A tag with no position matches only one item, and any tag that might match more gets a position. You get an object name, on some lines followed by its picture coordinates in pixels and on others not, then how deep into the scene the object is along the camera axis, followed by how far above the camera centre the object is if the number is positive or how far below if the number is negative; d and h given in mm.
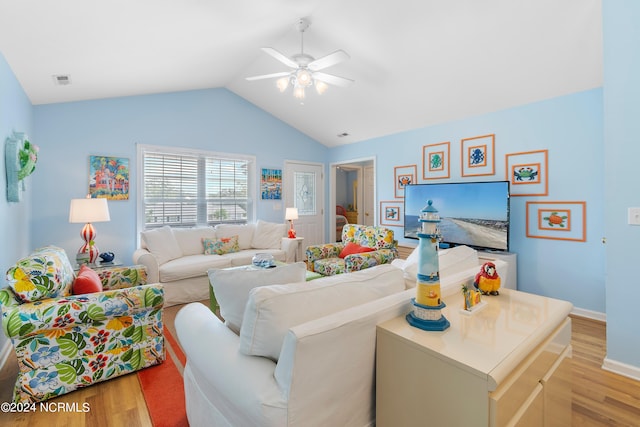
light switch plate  1978 -48
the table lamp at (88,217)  3195 -65
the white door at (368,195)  7677 +398
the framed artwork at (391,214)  4984 -71
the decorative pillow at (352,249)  3740 -507
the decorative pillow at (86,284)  2061 -525
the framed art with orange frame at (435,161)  4293 +737
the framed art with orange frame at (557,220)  3158 -127
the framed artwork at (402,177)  4721 +539
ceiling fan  2686 +1388
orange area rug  1691 -1179
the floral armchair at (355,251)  3267 -518
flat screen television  3494 -18
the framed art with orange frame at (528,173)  3396 +441
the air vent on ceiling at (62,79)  2887 +1331
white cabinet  895 -551
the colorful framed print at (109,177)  3889 +460
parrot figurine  1590 -391
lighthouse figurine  1187 -284
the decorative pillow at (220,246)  4251 -515
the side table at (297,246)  4647 -588
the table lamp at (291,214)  5230 -67
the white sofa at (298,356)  983 -564
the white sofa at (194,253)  3494 -593
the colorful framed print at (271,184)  5488 +504
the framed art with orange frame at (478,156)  3832 +727
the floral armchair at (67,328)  1728 -761
